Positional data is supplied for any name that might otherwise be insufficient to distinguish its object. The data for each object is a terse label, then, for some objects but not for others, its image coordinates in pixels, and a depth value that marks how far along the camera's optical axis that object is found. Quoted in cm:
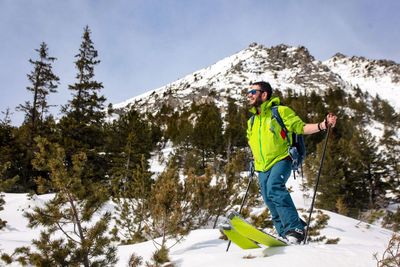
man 335
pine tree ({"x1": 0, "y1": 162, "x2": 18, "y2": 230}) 720
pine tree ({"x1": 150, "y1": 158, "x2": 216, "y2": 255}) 562
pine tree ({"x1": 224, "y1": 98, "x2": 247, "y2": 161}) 3155
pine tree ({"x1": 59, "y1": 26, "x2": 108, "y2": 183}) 2206
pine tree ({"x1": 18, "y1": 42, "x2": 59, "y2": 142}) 2588
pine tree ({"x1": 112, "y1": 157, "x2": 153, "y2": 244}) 848
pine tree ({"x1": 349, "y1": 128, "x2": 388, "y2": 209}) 2611
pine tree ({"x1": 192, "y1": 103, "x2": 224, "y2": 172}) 3155
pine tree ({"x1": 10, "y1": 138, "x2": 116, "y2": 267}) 424
